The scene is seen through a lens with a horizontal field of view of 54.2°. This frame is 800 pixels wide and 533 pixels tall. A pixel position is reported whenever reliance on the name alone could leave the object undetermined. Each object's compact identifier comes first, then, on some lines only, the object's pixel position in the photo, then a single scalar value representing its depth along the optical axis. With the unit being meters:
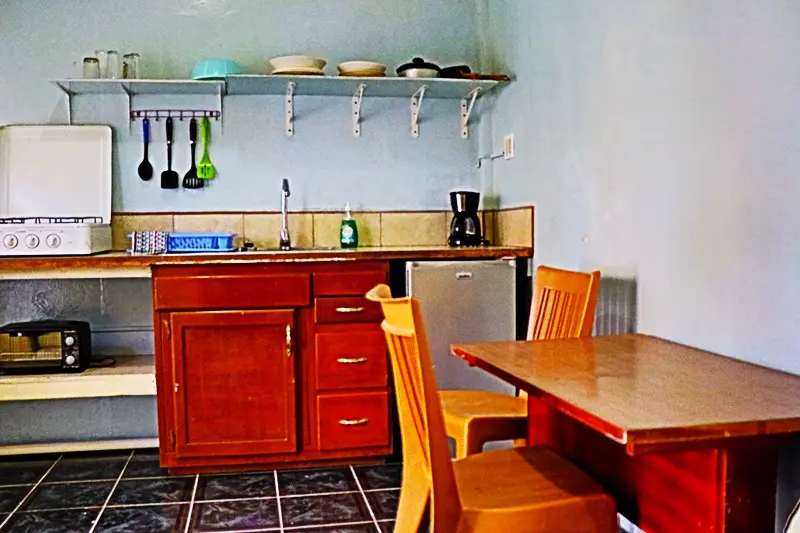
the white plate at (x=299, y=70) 3.49
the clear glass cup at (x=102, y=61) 3.55
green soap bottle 3.77
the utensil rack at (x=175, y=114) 3.70
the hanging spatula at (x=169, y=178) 3.70
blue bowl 3.46
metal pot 3.60
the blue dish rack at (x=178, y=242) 3.46
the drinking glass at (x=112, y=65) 3.55
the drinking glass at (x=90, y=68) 3.54
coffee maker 3.65
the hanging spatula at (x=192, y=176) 3.71
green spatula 3.73
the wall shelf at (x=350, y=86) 3.53
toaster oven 3.24
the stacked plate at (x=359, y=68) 3.55
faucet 3.72
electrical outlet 3.58
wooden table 1.23
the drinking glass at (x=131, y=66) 3.61
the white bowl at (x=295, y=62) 3.48
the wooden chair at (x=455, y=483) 1.48
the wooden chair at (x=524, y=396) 2.27
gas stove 3.13
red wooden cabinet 3.10
